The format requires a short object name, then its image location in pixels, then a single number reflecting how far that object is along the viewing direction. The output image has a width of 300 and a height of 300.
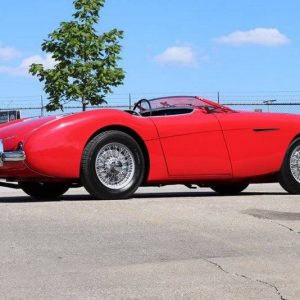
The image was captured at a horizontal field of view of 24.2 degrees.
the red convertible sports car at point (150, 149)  7.78
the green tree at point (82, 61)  25.84
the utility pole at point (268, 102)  25.75
